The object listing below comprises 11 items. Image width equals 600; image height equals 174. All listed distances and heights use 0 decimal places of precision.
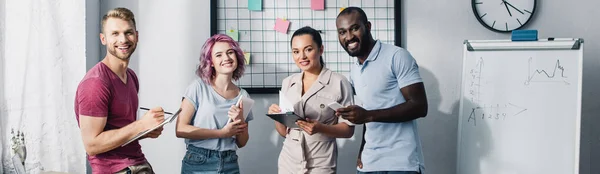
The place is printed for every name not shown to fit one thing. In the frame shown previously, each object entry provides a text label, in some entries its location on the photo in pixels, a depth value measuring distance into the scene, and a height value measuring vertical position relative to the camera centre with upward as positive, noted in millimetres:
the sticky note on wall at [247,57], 3209 -24
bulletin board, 3217 +133
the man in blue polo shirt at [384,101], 2266 -180
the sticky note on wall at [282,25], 3205 +142
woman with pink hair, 2525 -252
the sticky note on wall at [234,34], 3208 +95
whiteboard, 2816 -256
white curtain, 2537 -114
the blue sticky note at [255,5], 3213 +247
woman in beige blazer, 2518 -236
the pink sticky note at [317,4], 3203 +251
